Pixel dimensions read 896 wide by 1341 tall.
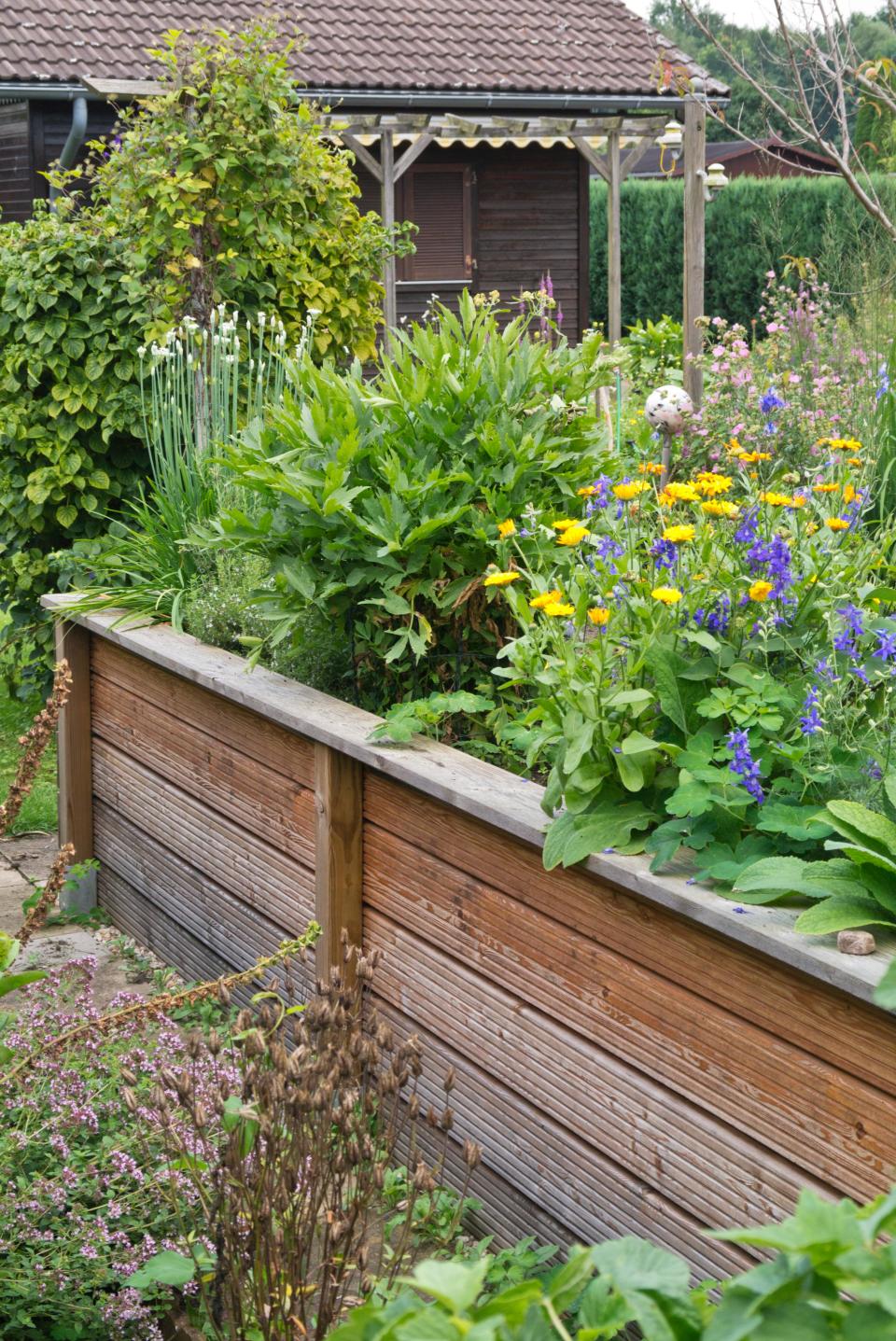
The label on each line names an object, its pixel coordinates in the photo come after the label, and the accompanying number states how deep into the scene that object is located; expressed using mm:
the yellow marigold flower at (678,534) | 2428
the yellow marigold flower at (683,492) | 2568
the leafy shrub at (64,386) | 5480
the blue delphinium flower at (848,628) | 2318
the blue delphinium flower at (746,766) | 2219
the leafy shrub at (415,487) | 3346
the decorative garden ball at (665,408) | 5430
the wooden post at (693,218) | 7711
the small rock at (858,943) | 1930
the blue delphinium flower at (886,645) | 2207
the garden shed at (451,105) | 14641
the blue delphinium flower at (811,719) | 2219
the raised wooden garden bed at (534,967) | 2041
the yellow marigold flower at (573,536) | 2541
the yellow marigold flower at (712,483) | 2701
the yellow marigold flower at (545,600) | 2508
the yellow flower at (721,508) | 2574
